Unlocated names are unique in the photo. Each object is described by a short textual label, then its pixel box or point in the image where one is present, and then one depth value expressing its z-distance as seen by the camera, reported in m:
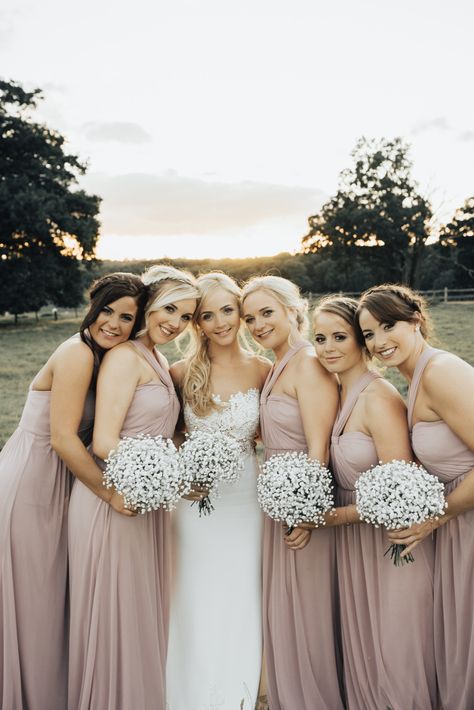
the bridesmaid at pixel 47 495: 4.29
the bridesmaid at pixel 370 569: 4.18
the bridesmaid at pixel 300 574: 4.47
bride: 4.81
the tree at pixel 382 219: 49.03
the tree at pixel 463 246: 54.53
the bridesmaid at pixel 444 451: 3.93
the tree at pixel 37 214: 36.44
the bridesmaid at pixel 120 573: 4.17
